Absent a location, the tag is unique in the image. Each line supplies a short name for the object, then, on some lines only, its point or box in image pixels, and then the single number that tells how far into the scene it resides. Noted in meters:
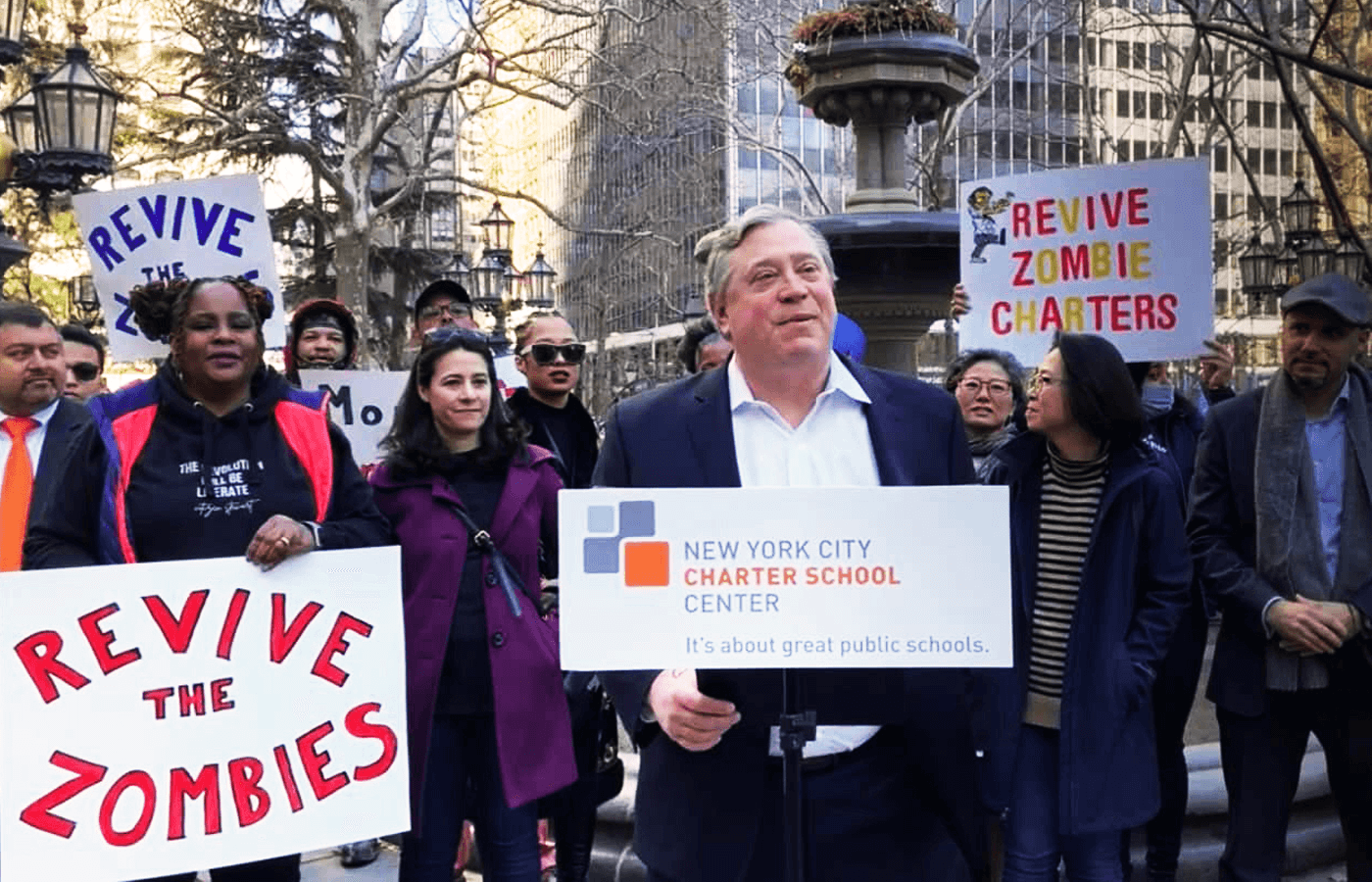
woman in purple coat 3.74
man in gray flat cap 3.84
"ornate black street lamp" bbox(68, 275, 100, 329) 20.16
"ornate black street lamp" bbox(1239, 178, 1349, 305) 13.54
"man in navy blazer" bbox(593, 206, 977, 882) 2.55
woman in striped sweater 3.52
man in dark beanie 5.98
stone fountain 7.94
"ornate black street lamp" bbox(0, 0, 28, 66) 6.29
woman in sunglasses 5.37
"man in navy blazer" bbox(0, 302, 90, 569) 4.48
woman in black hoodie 3.31
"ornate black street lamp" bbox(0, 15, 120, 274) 7.56
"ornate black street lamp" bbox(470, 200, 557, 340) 18.31
